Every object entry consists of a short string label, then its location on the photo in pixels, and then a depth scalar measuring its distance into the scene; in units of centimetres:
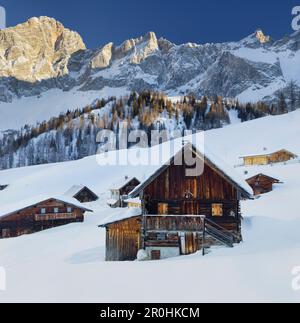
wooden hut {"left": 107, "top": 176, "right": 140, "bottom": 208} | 7077
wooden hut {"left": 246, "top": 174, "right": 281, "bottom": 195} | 5744
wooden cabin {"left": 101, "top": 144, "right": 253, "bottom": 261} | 2734
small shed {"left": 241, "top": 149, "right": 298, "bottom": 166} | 8038
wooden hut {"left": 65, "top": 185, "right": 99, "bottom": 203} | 7450
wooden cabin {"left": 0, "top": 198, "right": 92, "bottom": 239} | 5166
